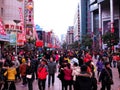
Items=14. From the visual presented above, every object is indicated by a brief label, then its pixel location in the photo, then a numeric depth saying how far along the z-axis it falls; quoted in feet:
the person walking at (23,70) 31.79
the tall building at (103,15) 191.55
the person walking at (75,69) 23.99
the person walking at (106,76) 22.14
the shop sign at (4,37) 63.52
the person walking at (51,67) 32.15
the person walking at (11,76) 25.96
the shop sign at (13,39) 59.52
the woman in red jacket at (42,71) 27.47
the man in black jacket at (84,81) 15.18
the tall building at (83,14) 333.04
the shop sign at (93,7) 232.48
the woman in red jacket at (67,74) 25.33
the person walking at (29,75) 26.62
